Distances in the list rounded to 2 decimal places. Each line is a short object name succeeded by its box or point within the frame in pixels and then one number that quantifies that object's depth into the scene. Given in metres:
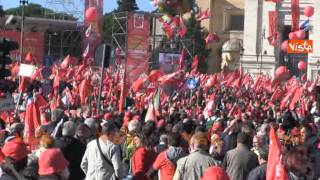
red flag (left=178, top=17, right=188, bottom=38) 51.38
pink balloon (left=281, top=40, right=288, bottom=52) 63.56
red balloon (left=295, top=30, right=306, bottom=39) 60.12
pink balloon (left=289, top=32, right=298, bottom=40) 59.92
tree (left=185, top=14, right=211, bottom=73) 81.19
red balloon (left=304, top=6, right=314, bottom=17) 60.45
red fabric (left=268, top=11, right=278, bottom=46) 68.01
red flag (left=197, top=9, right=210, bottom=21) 69.82
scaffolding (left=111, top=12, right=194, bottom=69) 52.92
